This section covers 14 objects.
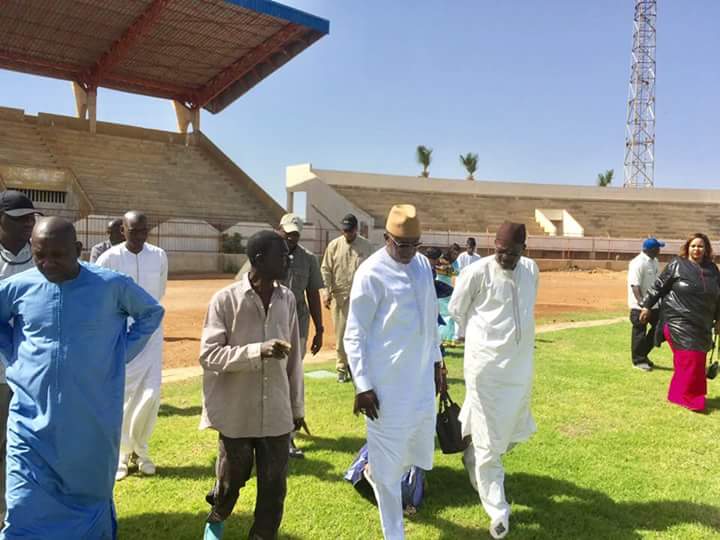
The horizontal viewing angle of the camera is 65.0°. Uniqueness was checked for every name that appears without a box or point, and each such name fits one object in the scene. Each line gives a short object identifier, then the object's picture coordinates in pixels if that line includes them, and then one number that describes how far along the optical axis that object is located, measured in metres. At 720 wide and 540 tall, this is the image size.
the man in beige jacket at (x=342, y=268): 7.25
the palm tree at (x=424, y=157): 48.88
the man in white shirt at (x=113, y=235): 5.26
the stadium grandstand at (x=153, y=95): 26.33
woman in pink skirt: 6.12
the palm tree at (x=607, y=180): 54.03
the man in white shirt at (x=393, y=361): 3.12
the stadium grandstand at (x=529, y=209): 36.53
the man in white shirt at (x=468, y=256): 10.96
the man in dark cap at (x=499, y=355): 3.57
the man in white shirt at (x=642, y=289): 8.40
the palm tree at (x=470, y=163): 51.26
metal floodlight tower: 47.66
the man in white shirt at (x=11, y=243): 3.19
